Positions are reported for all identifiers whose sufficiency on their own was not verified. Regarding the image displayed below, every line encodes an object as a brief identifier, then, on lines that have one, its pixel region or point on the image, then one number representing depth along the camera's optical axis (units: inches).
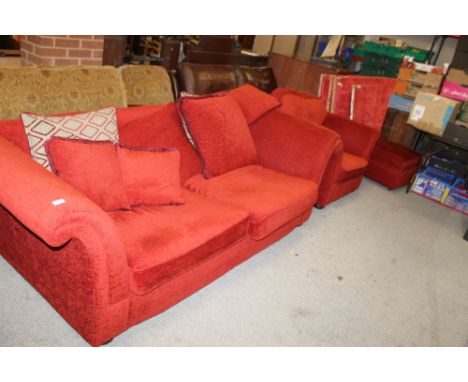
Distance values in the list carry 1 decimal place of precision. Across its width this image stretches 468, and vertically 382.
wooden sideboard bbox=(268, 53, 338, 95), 186.7
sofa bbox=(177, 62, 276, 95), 105.1
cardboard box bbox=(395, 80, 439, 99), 159.3
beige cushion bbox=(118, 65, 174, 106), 90.1
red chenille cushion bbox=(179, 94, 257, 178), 89.0
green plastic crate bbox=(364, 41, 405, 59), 168.9
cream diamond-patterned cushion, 65.9
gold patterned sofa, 69.7
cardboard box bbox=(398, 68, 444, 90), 156.3
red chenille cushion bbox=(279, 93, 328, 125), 122.3
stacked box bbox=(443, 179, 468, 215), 137.4
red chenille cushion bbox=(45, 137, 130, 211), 62.1
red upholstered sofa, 50.0
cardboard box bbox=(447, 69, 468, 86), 149.4
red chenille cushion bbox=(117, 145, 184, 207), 70.6
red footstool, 141.6
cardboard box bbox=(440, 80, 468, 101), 149.3
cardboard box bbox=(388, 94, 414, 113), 167.0
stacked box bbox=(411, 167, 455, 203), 141.7
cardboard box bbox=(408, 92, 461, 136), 144.8
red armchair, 117.4
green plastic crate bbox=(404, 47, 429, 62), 164.0
